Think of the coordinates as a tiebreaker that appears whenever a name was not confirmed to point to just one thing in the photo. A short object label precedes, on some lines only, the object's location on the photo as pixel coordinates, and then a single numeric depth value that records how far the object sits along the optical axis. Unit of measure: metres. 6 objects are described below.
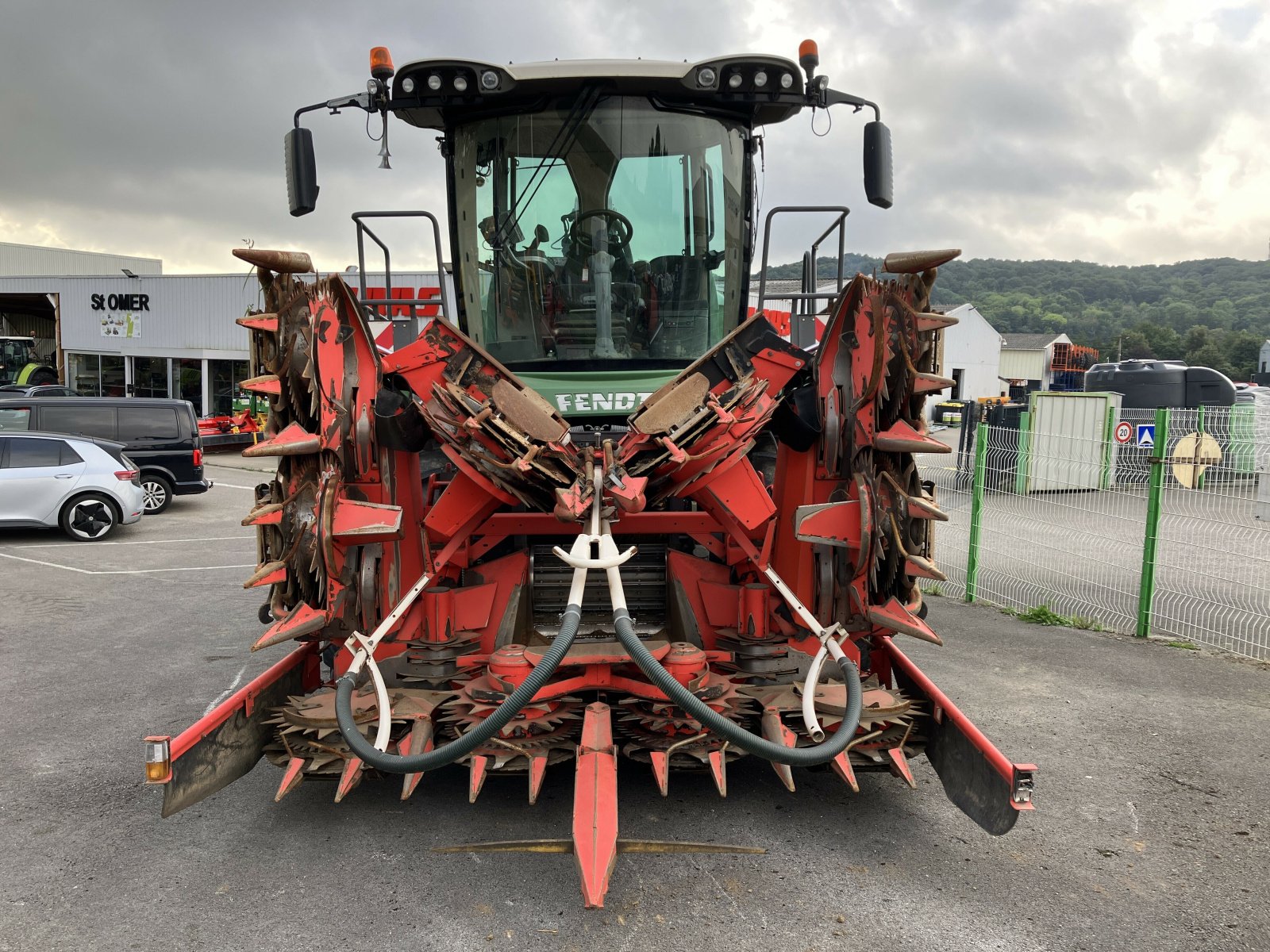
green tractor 31.94
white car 12.12
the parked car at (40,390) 22.04
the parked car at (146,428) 14.54
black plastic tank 21.33
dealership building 28.88
